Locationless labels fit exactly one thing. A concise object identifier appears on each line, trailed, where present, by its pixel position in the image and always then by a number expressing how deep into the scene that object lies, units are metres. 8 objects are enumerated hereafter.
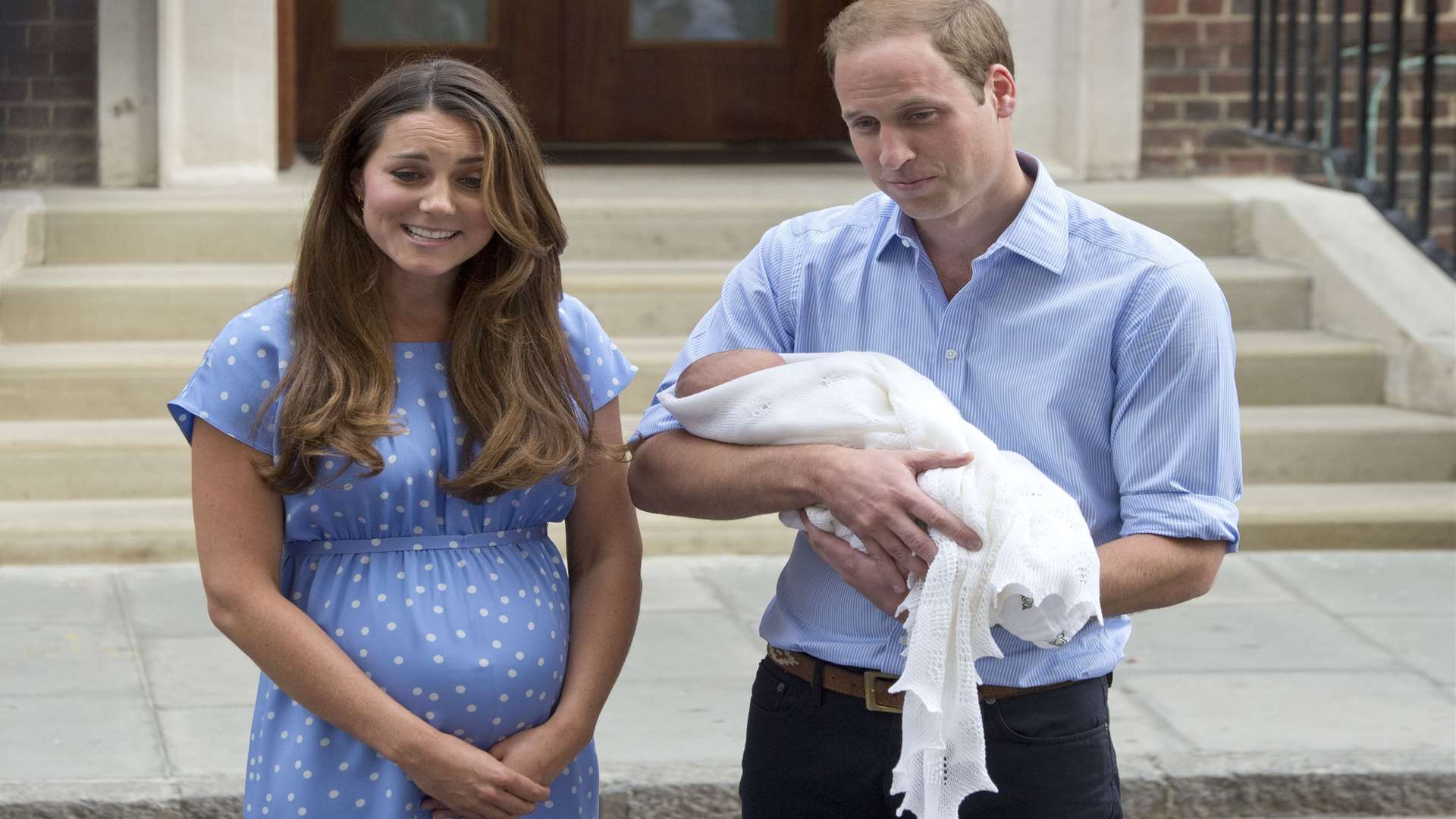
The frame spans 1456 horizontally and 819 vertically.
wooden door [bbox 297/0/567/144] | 19.05
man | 4.49
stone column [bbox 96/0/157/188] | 14.94
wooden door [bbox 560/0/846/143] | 19.58
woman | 4.78
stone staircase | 12.18
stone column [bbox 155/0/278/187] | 15.06
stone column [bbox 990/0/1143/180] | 16.16
